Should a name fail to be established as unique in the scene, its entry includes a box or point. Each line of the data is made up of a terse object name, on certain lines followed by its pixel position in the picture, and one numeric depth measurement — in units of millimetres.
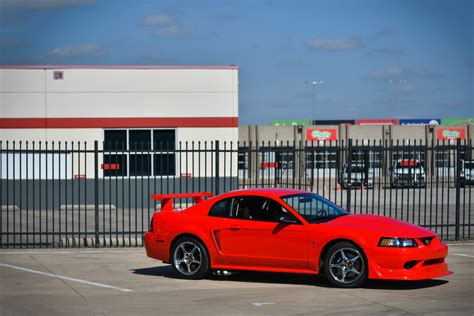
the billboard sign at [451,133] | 67250
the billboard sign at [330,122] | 99750
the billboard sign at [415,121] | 98288
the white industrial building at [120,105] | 32188
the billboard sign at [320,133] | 68812
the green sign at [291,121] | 100988
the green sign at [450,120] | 106500
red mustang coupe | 11914
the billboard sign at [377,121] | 97188
